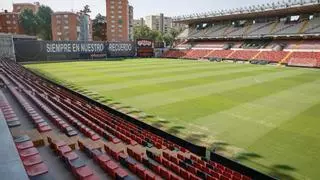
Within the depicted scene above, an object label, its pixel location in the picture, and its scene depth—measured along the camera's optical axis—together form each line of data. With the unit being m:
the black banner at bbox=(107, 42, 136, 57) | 56.66
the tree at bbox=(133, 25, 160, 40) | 106.81
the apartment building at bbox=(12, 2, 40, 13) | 123.01
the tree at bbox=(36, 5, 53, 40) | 95.19
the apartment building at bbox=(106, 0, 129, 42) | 95.19
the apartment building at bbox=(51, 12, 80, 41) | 90.44
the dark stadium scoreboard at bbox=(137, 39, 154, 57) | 59.25
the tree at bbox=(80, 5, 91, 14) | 109.94
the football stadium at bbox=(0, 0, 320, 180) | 7.10
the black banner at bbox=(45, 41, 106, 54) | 49.56
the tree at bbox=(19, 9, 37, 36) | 92.50
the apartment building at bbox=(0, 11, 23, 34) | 96.88
